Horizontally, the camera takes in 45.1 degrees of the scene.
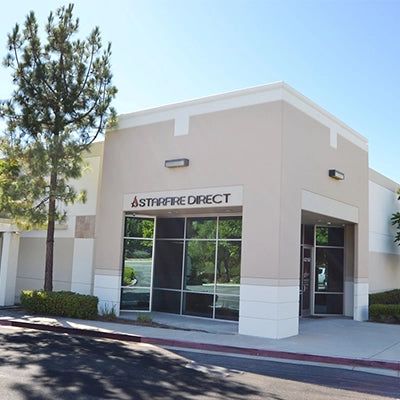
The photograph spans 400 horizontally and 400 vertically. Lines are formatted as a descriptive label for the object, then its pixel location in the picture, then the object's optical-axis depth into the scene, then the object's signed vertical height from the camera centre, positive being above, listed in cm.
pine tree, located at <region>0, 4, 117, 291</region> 1606 +493
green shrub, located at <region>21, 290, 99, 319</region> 1531 -154
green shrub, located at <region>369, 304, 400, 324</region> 1725 -152
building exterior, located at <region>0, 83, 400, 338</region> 1327 +150
